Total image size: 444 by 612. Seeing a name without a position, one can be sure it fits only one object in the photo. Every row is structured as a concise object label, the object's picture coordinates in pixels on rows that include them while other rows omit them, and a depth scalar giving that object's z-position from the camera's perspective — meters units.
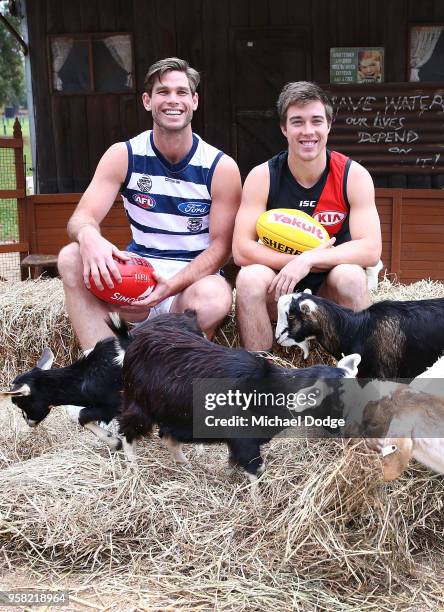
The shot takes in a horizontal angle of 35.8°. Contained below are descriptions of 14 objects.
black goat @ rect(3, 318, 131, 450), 3.67
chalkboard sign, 8.43
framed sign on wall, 8.47
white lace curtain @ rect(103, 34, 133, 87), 8.67
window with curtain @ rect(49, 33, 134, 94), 8.67
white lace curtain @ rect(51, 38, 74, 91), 8.70
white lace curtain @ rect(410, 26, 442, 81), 8.43
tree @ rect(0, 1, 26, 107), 29.95
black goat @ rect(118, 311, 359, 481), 2.98
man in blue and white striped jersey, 4.13
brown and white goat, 2.73
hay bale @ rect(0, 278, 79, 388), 5.12
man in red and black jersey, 3.95
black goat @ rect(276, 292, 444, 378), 3.67
